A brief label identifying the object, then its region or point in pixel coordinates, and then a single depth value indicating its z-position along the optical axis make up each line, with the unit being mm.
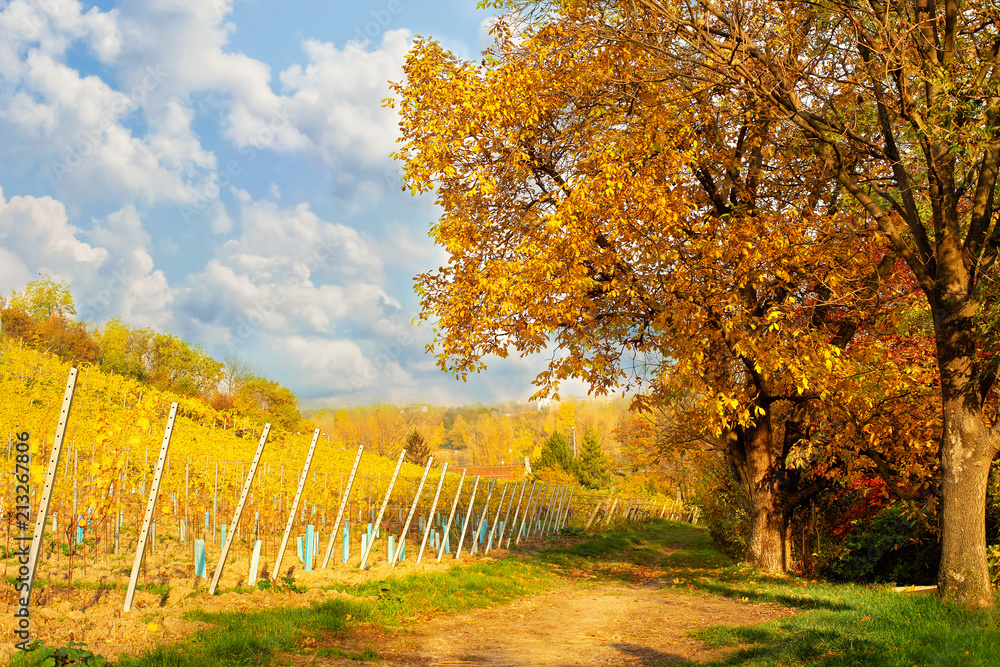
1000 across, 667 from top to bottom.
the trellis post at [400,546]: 11441
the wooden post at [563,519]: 24544
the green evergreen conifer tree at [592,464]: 45406
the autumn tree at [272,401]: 44594
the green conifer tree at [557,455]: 44000
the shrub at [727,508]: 15945
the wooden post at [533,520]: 20738
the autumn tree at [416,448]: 47438
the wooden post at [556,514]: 23597
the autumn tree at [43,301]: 37656
